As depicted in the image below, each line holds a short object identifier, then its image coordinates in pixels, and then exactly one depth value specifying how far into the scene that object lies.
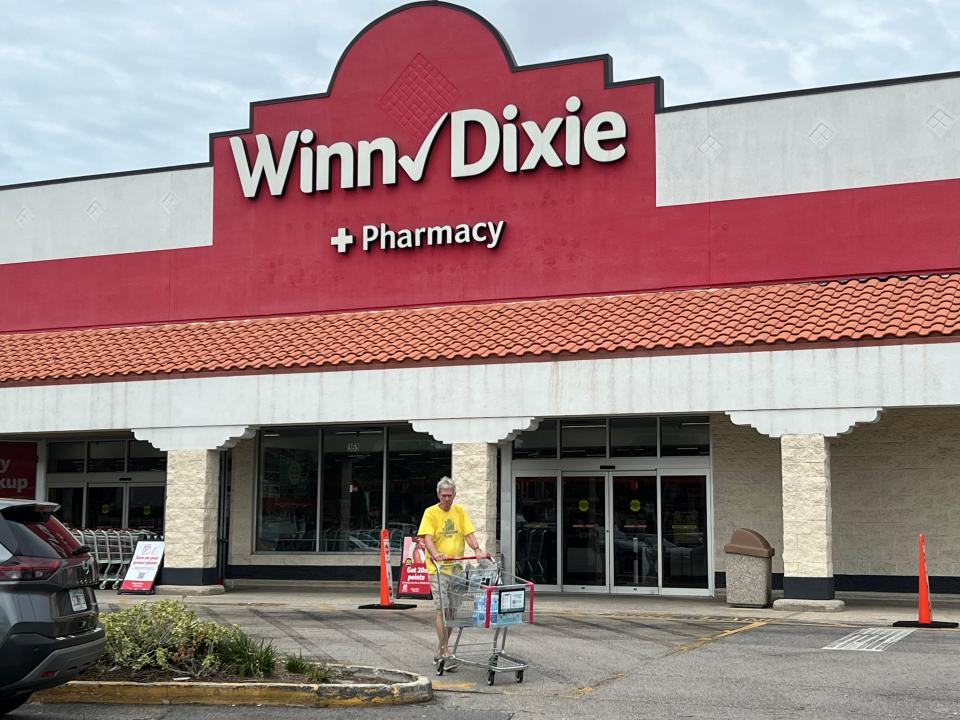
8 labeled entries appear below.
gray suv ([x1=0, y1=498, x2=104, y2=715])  8.45
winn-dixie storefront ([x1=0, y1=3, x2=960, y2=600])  18.84
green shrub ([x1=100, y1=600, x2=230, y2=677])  10.52
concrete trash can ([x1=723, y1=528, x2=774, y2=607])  18.16
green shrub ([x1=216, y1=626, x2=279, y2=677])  10.42
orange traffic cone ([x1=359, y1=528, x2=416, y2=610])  18.58
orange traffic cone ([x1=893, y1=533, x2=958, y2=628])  15.27
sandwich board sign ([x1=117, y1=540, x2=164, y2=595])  21.33
